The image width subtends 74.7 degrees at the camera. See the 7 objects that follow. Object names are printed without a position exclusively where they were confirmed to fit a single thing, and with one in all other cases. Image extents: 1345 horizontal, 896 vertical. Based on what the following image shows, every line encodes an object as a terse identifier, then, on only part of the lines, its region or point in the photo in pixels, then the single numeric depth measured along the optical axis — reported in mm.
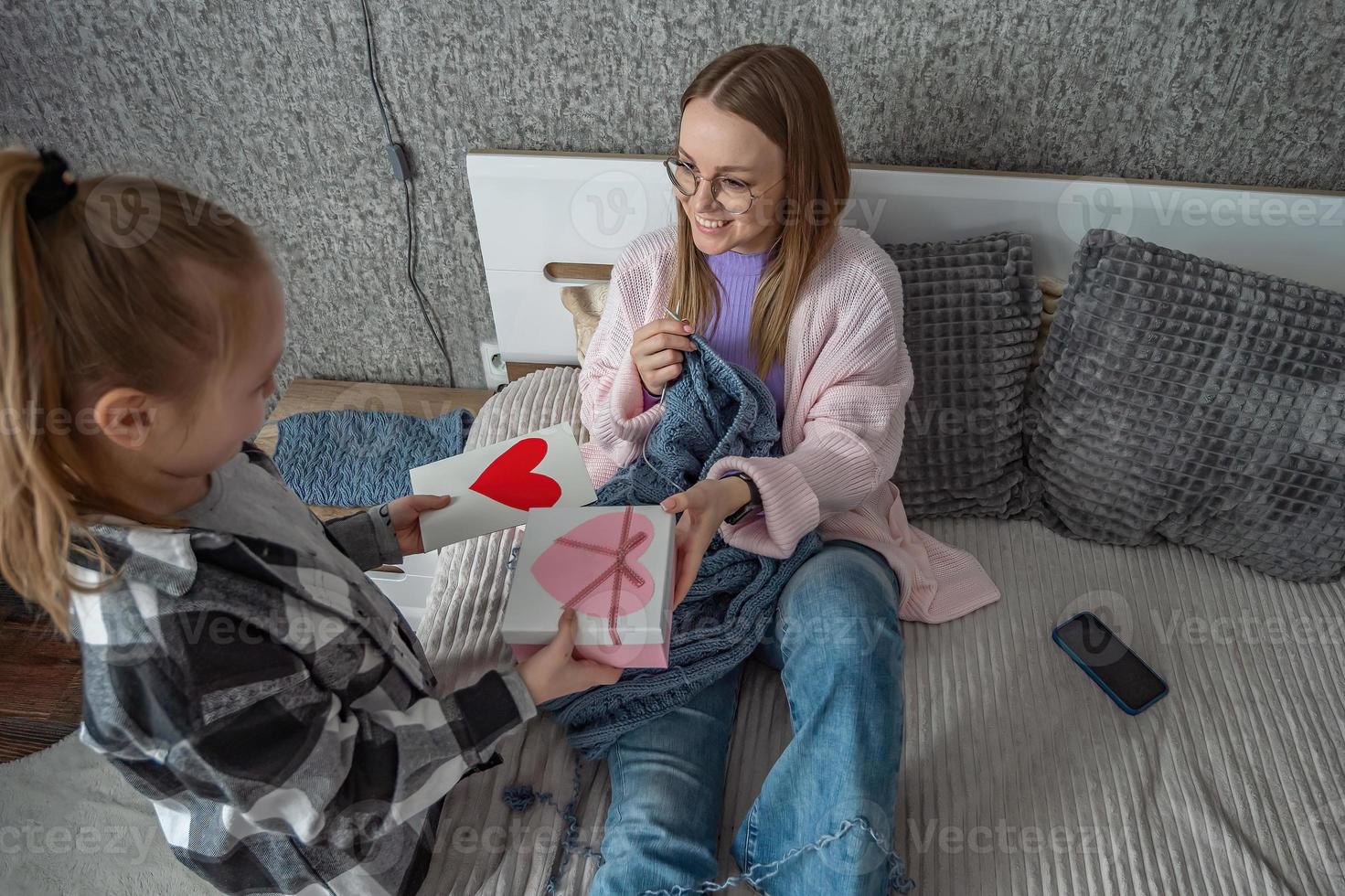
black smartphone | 1093
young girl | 595
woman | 911
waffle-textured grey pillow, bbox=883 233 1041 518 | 1307
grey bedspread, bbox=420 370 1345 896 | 942
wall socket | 1759
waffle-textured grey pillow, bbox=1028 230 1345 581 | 1184
